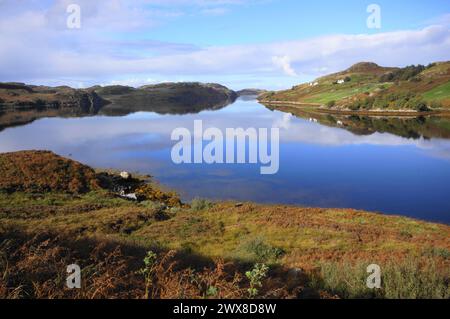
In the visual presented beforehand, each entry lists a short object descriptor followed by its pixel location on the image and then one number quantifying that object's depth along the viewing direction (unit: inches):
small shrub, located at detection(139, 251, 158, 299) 298.3
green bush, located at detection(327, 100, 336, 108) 6373.0
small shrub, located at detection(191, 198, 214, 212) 1108.6
